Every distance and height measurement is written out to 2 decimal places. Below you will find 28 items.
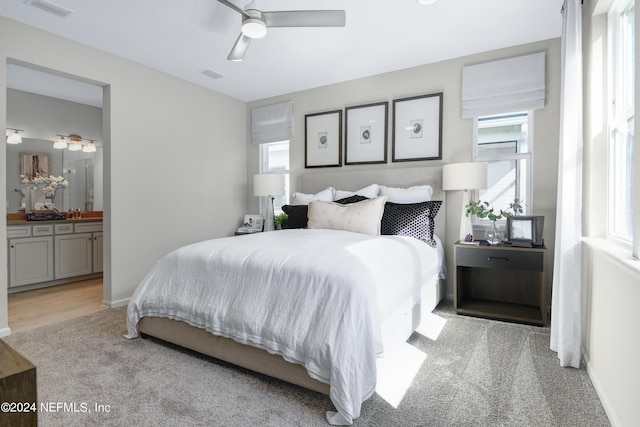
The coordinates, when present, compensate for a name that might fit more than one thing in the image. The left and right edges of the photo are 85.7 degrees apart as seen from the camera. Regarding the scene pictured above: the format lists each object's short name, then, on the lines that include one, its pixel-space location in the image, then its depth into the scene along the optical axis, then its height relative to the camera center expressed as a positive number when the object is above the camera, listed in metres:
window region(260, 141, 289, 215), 4.95 +0.68
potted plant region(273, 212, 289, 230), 4.52 -0.14
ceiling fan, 2.35 +1.32
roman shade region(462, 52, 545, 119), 3.25 +1.21
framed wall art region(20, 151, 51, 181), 4.55 +0.58
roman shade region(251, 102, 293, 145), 4.77 +1.22
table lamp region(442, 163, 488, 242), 3.18 +0.27
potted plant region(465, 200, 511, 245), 3.08 -0.06
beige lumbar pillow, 3.11 -0.07
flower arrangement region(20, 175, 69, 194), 4.60 +0.34
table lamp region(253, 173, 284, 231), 4.43 +0.30
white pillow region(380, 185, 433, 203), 3.49 +0.15
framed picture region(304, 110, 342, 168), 4.41 +0.91
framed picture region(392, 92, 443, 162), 3.76 +0.91
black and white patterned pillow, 3.15 -0.10
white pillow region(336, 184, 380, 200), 3.69 +0.18
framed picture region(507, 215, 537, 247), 2.95 -0.18
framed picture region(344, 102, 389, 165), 4.09 +0.92
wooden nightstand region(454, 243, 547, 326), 2.84 -0.71
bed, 1.65 -0.55
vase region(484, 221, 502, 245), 3.10 -0.24
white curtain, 2.14 +0.03
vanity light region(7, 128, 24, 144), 4.43 +0.90
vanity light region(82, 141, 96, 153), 5.18 +0.91
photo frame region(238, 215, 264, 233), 4.82 -0.22
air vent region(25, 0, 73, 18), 2.61 +1.56
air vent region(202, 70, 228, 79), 4.01 +1.60
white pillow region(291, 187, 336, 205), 3.89 +0.14
